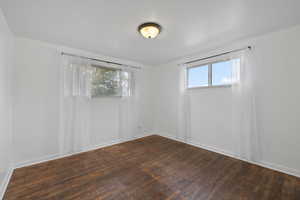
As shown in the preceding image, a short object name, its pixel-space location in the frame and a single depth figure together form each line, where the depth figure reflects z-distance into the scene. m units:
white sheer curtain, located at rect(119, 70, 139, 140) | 3.50
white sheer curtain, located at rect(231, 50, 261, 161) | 2.28
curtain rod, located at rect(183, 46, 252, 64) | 2.32
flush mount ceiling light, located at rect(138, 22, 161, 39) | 1.86
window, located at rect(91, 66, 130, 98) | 3.12
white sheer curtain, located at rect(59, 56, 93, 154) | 2.57
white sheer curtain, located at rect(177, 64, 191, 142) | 3.36
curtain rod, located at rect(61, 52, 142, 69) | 2.63
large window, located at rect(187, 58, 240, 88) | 2.52
